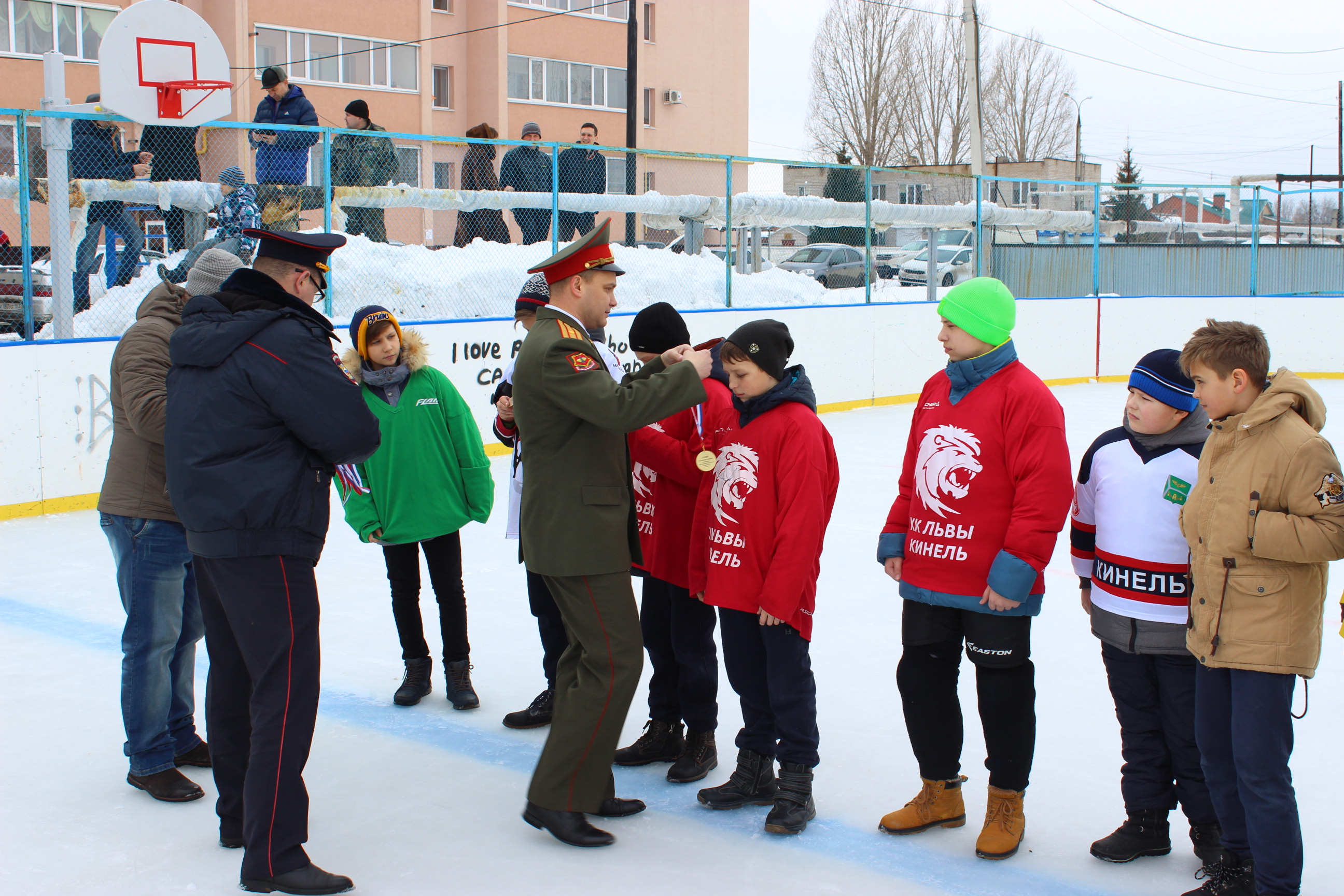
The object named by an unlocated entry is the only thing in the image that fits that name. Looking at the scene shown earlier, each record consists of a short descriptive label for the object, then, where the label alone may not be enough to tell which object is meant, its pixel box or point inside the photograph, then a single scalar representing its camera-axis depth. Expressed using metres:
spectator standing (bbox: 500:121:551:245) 10.58
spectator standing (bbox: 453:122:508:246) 10.69
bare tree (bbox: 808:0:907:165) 45.66
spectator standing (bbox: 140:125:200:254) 8.48
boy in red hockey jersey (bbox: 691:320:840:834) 3.20
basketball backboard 8.05
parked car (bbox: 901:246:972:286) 21.14
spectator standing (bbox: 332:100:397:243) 9.25
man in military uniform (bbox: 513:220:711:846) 3.12
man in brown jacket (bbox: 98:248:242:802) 3.38
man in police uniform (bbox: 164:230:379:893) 2.78
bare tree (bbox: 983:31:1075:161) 52.94
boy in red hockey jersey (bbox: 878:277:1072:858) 2.95
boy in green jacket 4.20
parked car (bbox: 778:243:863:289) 19.47
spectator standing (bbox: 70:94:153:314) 8.09
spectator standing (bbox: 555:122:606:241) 10.93
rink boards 7.54
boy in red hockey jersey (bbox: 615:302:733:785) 3.54
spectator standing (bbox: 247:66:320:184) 8.95
